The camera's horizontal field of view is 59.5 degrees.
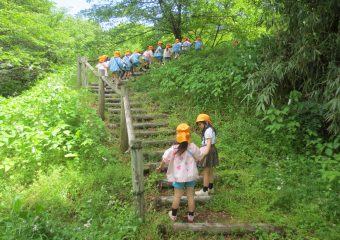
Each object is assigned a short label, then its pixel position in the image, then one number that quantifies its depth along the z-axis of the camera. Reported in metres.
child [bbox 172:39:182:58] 13.00
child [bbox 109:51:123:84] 11.80
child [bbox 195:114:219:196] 4.66
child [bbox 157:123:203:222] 4.07
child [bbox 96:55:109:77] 11.88
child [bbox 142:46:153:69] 14.13
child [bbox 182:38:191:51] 13.20
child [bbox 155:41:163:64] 14.02
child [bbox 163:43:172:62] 13.80
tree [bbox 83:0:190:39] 12.01
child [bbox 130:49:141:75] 13.02
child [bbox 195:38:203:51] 13.25
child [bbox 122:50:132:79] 12.55
